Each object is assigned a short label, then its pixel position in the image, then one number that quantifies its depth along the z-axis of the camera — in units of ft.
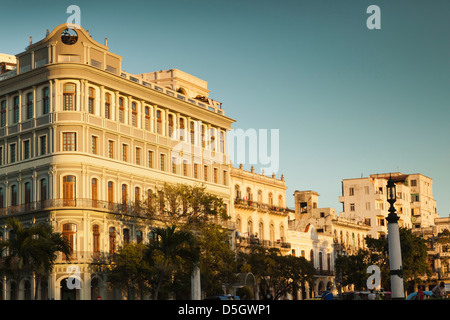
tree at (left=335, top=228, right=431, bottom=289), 295.07
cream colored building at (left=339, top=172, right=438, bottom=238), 404.16
